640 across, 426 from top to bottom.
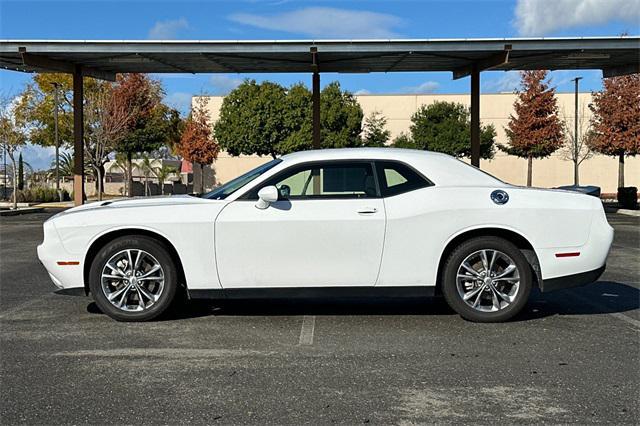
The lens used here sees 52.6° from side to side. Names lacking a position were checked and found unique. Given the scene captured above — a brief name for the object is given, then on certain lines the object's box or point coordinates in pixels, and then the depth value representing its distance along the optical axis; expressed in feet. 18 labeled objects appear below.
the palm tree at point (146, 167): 157.44
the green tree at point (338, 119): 138.51
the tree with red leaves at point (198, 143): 157.58
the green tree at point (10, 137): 105.09
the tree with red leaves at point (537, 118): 122.62
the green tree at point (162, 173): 165.58
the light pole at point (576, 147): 131.10
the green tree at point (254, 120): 141.69
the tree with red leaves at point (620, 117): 100.63
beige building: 163.63
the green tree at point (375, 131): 150.89
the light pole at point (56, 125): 114.81
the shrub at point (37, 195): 105.09
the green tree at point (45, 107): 125.18
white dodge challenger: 18.97
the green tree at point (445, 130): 135.13
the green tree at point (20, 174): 126.41
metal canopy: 58.95
